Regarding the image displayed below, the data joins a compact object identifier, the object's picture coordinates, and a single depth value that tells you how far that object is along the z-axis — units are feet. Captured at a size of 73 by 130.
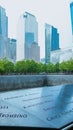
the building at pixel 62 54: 250.57
